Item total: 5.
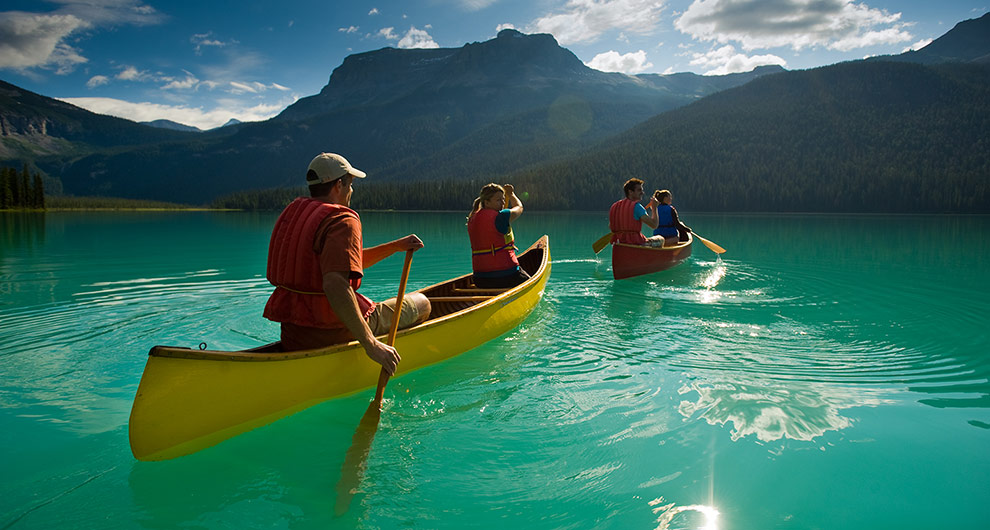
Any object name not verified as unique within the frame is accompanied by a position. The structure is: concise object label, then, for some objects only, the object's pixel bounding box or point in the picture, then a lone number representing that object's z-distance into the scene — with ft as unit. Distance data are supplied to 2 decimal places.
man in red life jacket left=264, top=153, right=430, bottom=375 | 13.05
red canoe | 42.68
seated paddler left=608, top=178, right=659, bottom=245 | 42.24
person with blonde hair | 26.73
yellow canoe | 11.98
